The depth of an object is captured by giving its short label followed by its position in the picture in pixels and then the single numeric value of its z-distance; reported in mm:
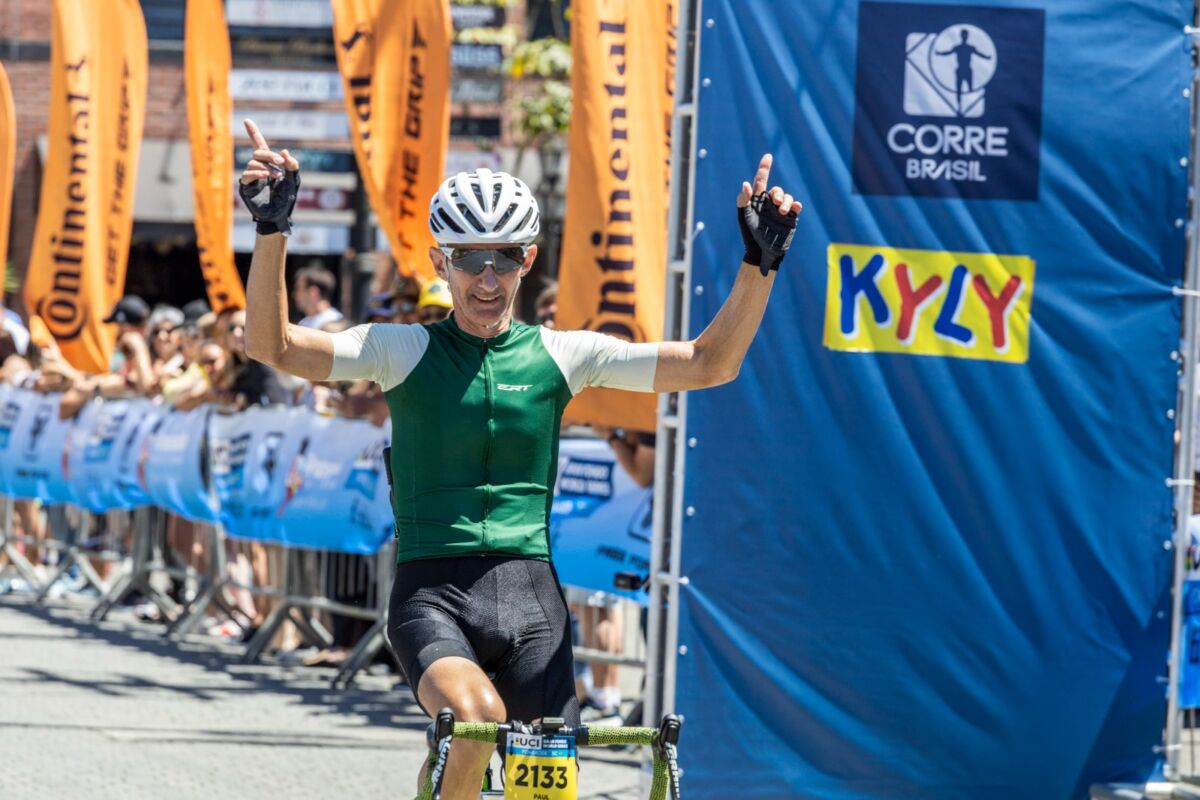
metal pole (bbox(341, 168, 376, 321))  18703
